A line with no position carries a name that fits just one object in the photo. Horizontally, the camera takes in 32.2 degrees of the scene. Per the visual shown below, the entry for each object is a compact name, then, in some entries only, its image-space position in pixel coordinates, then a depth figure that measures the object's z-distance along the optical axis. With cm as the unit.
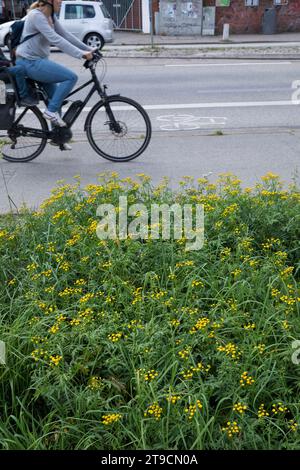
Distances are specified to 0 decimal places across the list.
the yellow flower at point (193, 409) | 220
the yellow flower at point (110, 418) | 222
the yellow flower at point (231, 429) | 219
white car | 1788
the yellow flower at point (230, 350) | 243
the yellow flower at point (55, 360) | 242
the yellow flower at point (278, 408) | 226
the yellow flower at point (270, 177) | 412
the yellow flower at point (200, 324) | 260
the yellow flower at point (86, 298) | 284
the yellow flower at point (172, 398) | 225
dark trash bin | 2281
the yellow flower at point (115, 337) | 257
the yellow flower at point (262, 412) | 225
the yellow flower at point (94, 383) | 241
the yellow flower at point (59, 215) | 369
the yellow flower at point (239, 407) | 224
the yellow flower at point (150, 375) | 238
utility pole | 2353
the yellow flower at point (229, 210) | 363
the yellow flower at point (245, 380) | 233
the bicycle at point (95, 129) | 598
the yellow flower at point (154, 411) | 220
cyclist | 561
